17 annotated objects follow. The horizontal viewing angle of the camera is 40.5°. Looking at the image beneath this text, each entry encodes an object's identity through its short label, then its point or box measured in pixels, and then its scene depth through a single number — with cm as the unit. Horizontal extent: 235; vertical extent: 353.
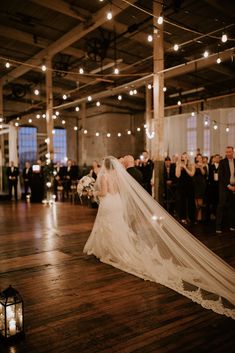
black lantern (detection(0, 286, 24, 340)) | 238
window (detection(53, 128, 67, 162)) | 1931
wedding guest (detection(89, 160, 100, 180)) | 850
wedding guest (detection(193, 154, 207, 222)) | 698
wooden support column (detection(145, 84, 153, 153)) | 1287
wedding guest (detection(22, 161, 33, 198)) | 1206
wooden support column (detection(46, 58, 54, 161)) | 1120
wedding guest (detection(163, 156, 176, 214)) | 789
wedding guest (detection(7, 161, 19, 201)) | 1223
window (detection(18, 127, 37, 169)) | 1792
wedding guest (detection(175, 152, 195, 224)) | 669
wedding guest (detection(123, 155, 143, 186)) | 553
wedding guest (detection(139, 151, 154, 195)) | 888
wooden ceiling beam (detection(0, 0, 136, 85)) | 831
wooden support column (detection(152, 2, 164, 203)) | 704
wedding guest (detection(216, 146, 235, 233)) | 587
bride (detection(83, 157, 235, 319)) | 325
